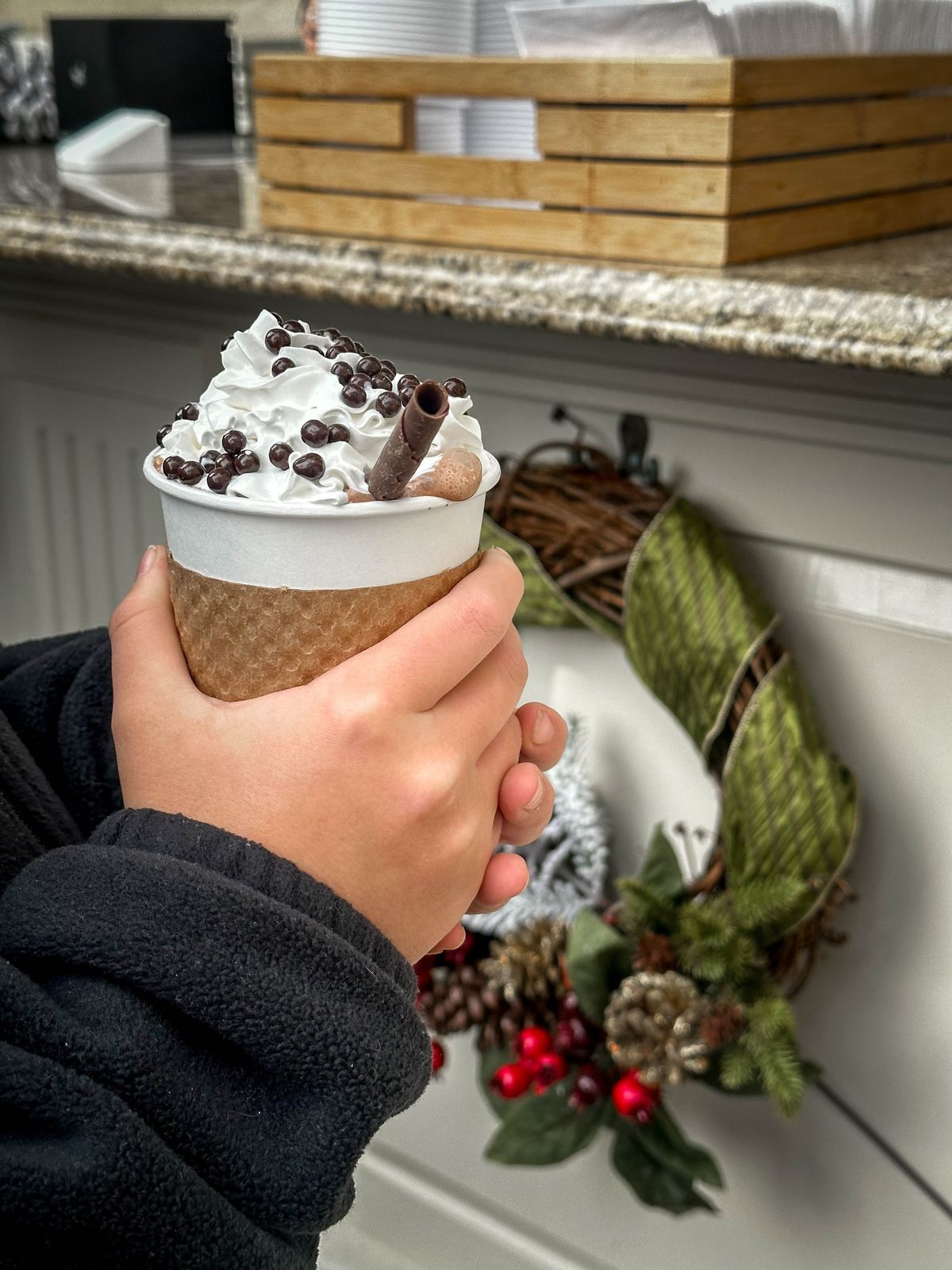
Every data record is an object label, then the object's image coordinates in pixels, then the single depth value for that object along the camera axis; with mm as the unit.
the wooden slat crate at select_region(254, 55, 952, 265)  787
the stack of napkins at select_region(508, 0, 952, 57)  784
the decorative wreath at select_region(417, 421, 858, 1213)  879
